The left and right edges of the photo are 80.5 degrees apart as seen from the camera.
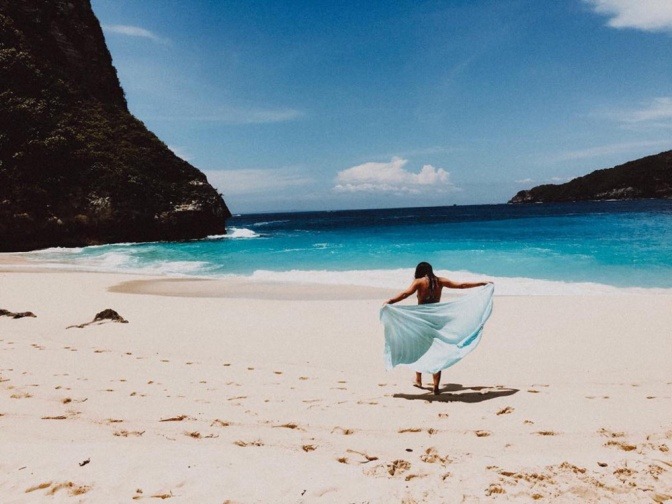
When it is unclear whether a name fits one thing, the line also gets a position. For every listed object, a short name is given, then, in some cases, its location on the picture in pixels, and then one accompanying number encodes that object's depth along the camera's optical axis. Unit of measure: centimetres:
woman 582
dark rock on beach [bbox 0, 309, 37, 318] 1035
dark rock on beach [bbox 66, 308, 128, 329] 1002
